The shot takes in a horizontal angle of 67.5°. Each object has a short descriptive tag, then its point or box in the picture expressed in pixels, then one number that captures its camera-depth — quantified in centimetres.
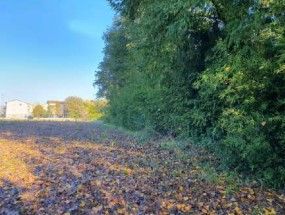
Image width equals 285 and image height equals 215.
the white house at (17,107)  6956
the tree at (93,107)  3862
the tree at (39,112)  5683
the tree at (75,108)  4838
